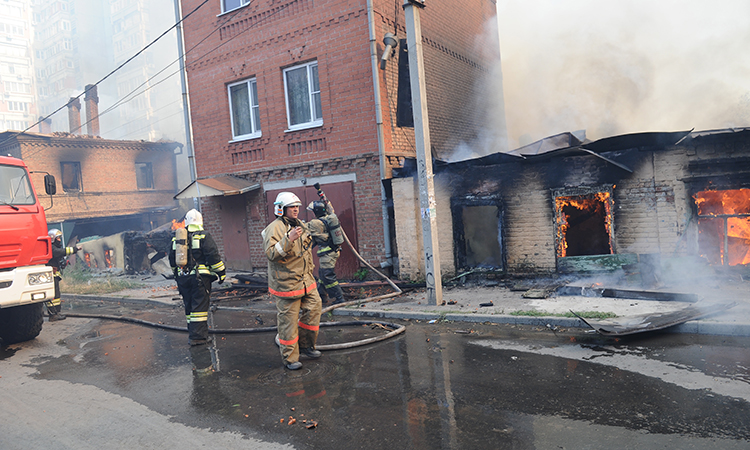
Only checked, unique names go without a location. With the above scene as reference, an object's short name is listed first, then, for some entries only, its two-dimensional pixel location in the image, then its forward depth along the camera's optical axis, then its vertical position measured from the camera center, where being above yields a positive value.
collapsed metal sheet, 5.63 -1.53
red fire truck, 6.74 -0.16
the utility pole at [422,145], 8.00 +1.11
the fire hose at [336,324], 6.13 -1.53
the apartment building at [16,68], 80.19 +30.51
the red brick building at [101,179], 22.86 +3.10
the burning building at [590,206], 8.10 -0.10
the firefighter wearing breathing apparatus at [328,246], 8.89 -0.47
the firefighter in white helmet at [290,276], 5.34 -0.58
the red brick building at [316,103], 11.17 +3.00
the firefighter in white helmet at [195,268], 6.61 -0.50
